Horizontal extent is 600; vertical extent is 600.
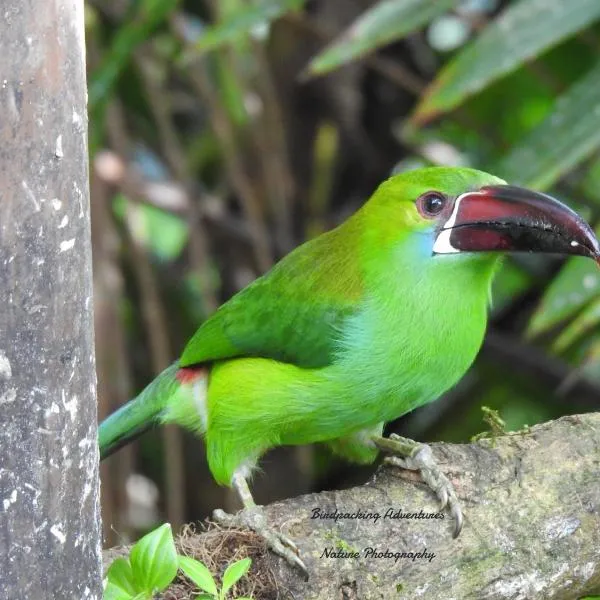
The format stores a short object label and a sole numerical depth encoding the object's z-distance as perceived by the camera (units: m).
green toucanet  5.51
